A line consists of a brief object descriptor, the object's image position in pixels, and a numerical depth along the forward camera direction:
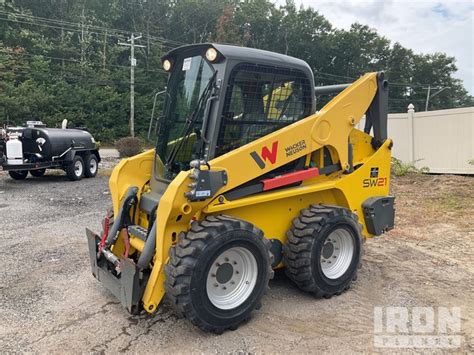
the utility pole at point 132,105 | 33.91
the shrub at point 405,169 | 12.91
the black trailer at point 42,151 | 12.13
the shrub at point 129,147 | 20.88
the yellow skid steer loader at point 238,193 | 3.50
